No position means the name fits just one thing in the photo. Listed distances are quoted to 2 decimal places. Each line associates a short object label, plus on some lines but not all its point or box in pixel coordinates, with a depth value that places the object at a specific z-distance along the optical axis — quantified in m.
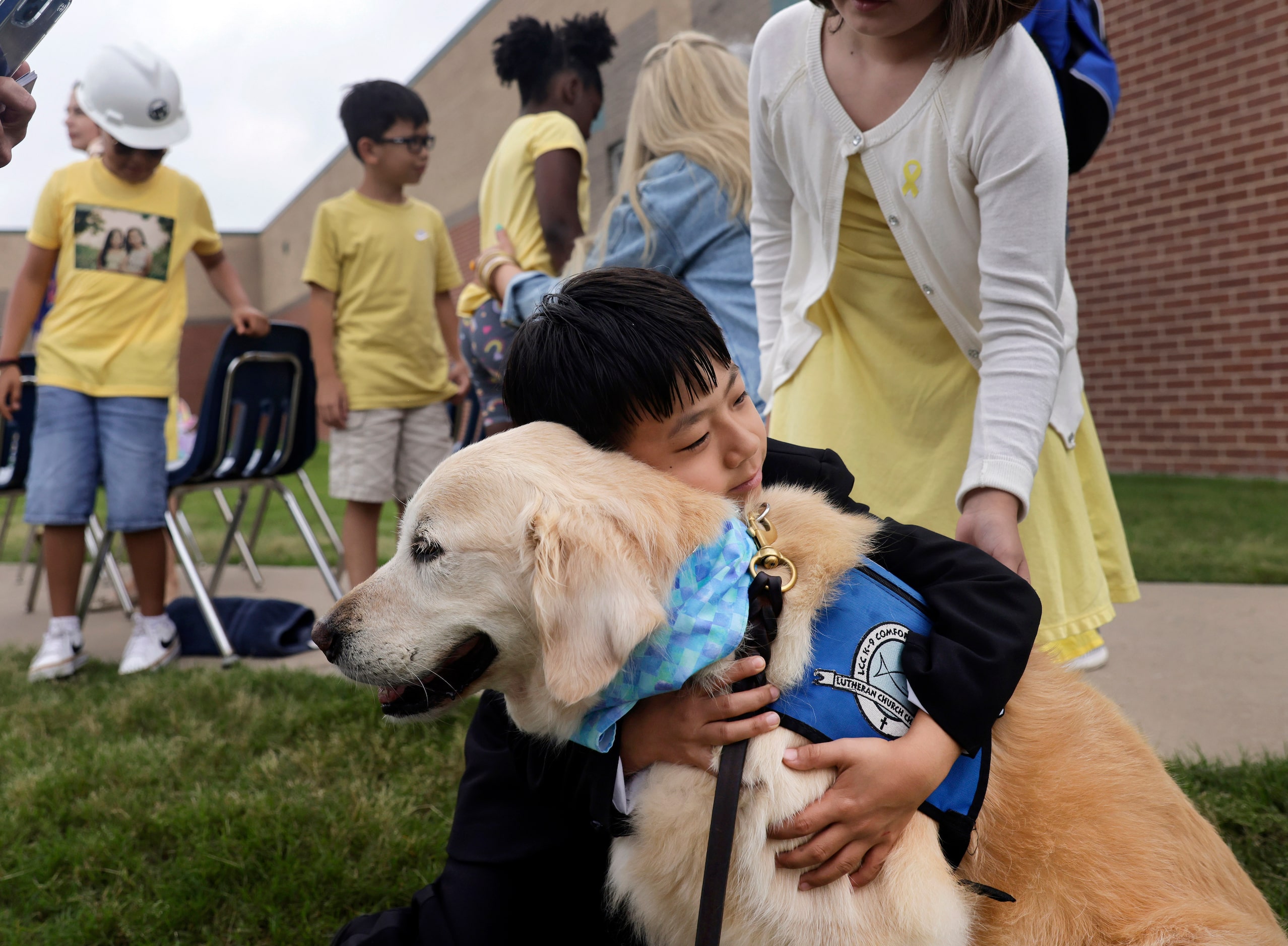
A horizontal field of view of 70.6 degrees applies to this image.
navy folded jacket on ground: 4.49
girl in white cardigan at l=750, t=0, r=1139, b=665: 1.69
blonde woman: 2.90
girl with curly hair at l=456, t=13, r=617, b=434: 3.51
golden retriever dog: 1.29
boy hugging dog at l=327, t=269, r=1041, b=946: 1.31
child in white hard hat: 4.11
